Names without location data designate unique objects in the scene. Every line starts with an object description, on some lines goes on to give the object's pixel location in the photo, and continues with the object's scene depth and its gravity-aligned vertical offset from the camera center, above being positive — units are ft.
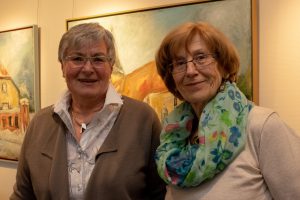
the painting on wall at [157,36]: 5.39 +1.08
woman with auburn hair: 3.14 -0.38
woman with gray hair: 4.04 -0.49
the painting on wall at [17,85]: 7.96 +0.32
